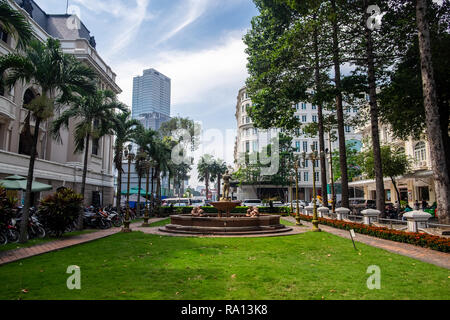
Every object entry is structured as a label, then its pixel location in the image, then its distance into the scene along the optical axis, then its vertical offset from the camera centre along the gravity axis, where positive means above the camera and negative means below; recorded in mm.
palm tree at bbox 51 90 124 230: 17234 +4978
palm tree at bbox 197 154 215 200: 71250 +7989
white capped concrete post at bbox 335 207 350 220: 20206 -890
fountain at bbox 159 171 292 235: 15594 -1474
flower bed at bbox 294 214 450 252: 10290 -1510
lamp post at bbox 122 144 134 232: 17189 -1442
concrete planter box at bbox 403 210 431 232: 12805 -893
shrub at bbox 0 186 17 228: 9727 -316
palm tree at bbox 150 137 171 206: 32531 +4537
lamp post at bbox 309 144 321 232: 17219 -1295
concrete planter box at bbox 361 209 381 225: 16453 -891
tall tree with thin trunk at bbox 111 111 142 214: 25239 +5396
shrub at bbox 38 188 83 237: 13523 -578
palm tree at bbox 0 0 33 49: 9305 +5601
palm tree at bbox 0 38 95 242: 12078 +5458
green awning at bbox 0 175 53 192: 14811 +730
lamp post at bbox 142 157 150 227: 20953 -1508
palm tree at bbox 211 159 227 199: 71438 +7634
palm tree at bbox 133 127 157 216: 30219 +5711
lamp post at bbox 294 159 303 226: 21006 -1626
